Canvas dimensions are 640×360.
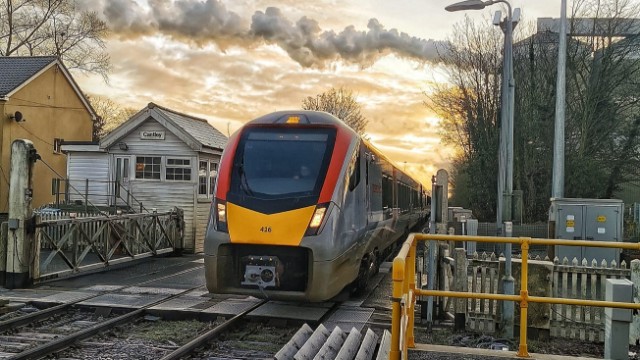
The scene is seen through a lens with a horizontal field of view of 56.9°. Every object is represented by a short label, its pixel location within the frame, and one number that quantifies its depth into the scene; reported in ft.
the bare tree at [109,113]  182.09
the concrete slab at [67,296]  32.42
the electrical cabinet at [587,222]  54.19
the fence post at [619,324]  20.35
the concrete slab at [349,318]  27.78
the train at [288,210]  27.81
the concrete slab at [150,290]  36.16
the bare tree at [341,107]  200.95
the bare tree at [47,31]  125.71
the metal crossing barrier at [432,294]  14.87
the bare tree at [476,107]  96.27
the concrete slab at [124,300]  31.34
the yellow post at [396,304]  14.23
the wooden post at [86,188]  67.90
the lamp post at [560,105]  54.19
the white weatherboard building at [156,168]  67.31
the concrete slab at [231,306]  29.84
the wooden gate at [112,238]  39.47
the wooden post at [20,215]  36.91
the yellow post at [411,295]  18.78
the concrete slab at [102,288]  37.20
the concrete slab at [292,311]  29.32
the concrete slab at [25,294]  33.02
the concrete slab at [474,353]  18.39
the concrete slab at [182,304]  30.42
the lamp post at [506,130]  27.86
